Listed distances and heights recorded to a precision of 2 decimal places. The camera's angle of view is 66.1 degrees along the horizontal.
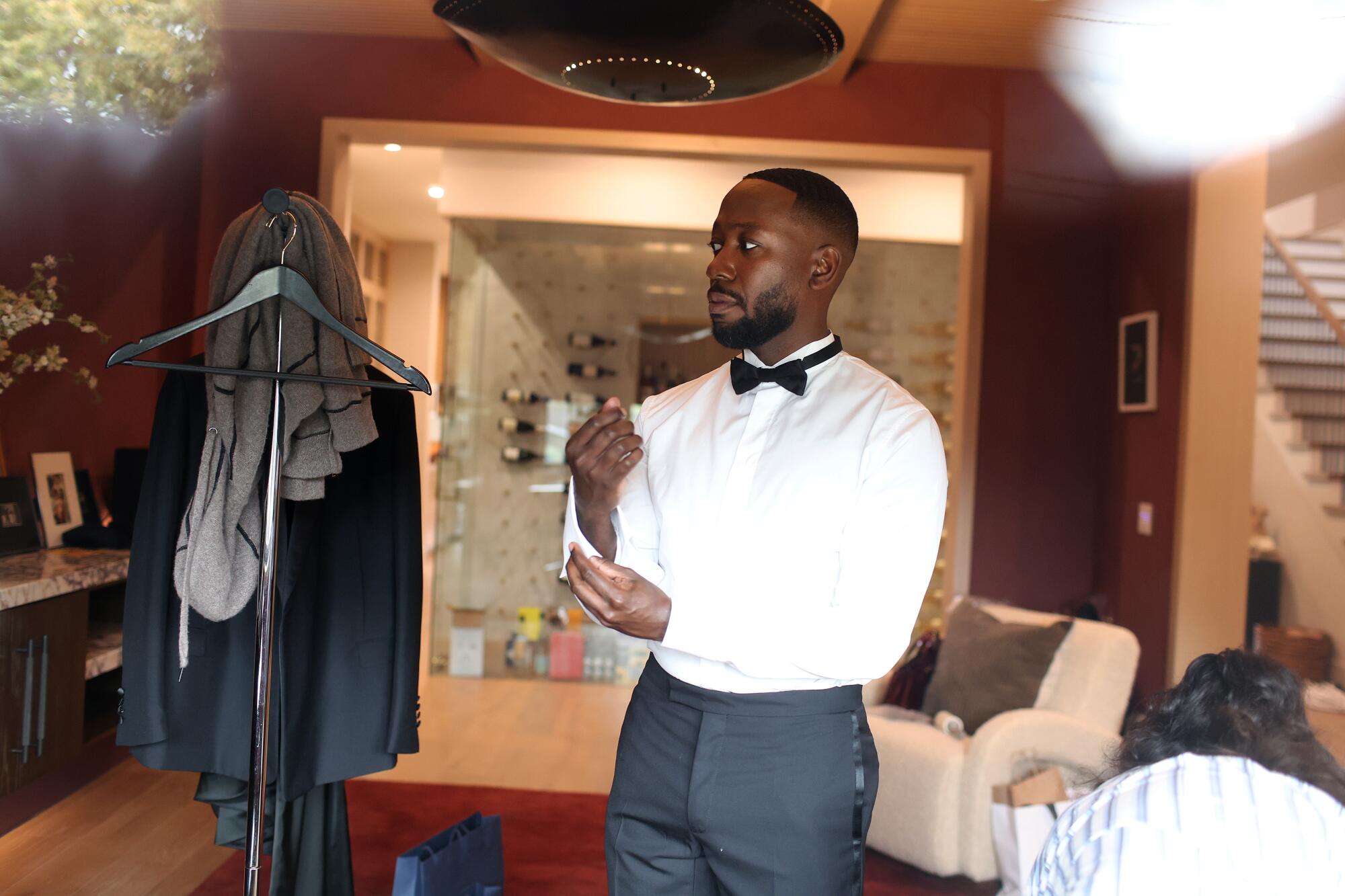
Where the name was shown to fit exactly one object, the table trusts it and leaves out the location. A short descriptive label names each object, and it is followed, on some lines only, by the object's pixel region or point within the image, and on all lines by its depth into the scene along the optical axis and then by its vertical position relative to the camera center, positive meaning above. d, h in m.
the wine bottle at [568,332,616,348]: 6.22 +0.69
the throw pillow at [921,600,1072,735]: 3.44 -0.66
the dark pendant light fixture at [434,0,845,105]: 1.42 +0.61
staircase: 7.55 +0.98
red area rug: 3.13 -1.31
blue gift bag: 2.42 -1.03
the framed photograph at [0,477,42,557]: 3.19 -0.28
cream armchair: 3.14 -0.87
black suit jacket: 2.01 -0.39
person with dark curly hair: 1.11 -0.36
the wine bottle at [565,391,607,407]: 6.21 +0.34
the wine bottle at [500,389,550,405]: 6.16 +0.33
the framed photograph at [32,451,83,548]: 3.43 -0.21
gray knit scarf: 1.93 +0.05
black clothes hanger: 1.66 +0.22
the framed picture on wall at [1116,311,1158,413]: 4.32 +0.50
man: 1.38 -0.16
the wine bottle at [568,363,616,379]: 6.22 +0.51
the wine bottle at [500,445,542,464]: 6.18 -0.01
